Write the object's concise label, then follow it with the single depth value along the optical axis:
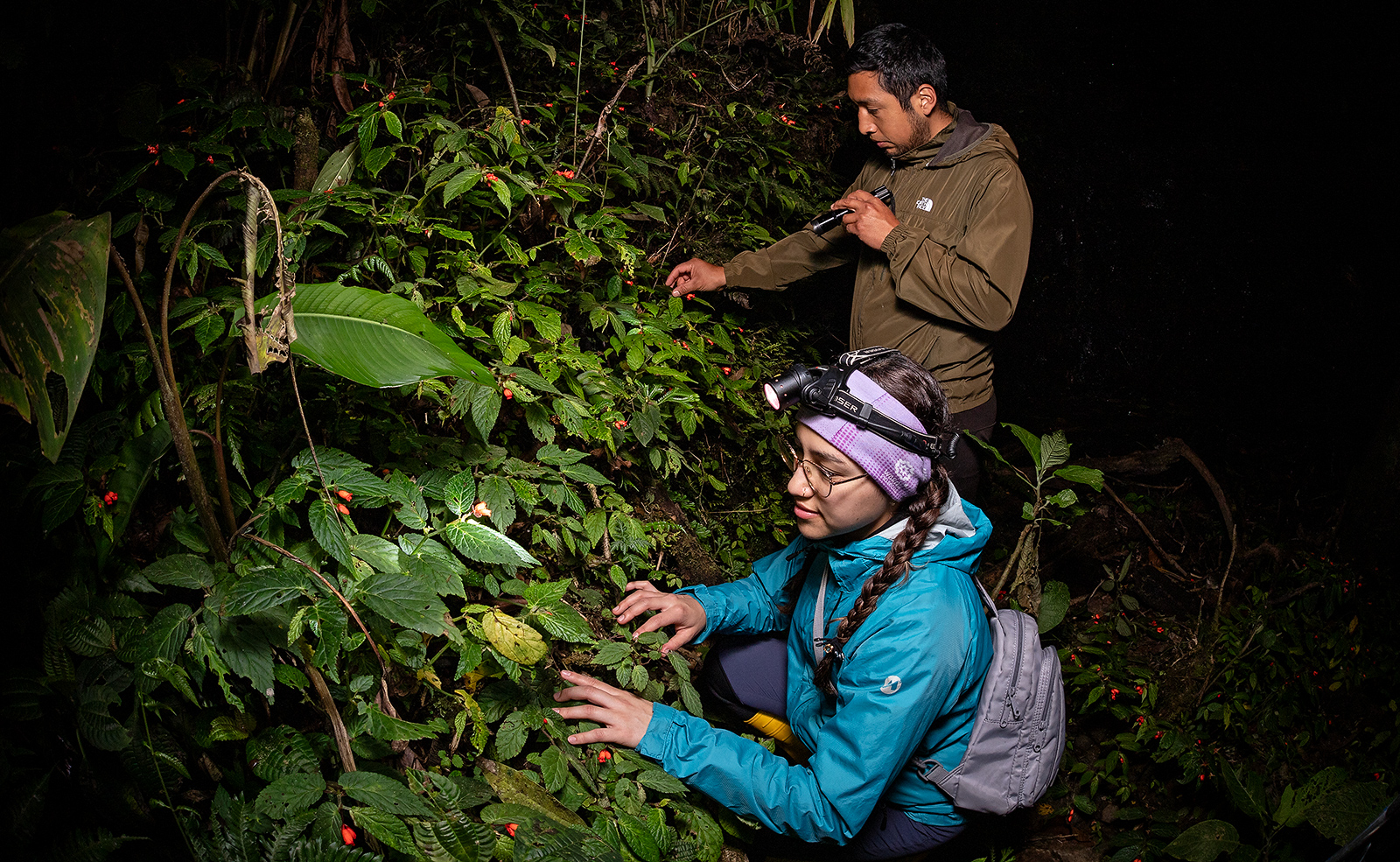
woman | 2.06
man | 2.96
